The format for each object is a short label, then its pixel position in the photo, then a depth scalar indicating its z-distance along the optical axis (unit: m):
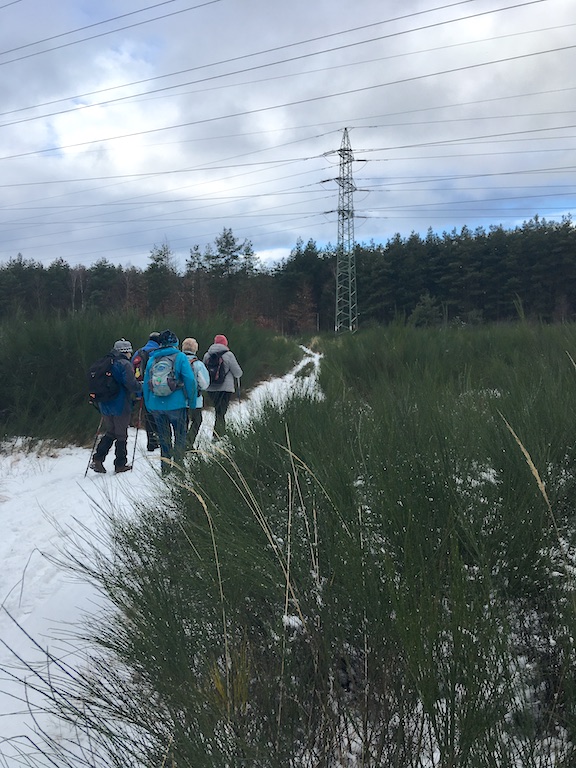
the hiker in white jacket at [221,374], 7.73
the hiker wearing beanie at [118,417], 6.63
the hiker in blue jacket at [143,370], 7.29
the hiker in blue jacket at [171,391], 6.02
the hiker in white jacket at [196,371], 6.90
